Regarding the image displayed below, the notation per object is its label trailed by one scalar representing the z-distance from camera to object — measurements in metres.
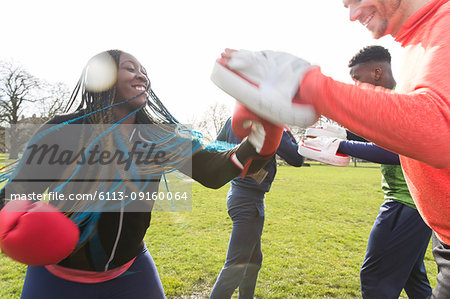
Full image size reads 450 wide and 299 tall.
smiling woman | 1.49
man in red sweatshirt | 0.77
